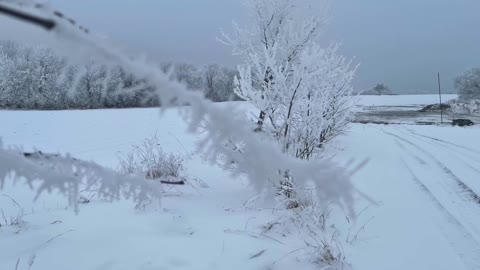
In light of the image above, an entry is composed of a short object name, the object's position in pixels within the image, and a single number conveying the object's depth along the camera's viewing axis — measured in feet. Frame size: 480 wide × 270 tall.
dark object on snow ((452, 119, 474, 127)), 82.63
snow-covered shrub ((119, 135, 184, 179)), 21.48
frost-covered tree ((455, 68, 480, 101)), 180.68
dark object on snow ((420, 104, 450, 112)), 159.85
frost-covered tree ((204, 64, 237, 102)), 121.84
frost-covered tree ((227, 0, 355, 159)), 19.03
